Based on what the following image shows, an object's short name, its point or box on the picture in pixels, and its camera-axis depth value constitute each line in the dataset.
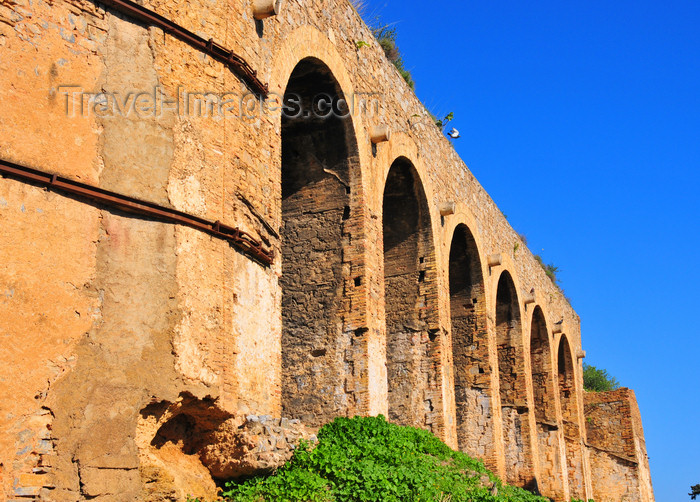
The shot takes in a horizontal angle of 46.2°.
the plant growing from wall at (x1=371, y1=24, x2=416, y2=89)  13.26
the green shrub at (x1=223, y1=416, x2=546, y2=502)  6.20
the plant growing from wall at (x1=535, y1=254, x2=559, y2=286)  23.46
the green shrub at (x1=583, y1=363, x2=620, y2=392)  36.34
